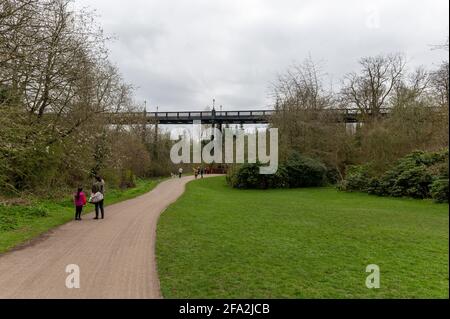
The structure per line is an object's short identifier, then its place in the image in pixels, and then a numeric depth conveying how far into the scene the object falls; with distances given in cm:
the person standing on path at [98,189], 1661
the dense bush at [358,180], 3256
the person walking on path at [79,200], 1605
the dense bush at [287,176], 3916
